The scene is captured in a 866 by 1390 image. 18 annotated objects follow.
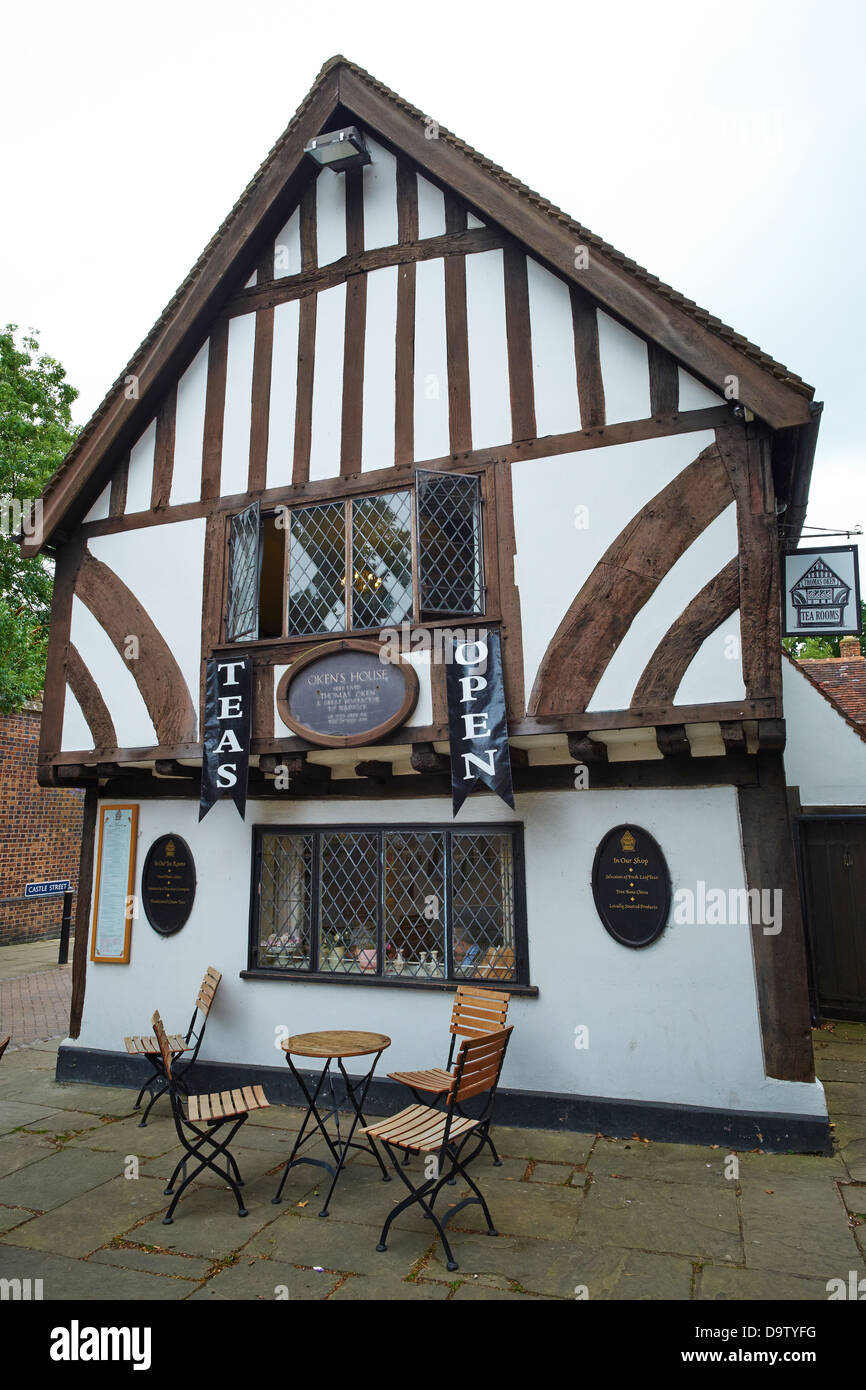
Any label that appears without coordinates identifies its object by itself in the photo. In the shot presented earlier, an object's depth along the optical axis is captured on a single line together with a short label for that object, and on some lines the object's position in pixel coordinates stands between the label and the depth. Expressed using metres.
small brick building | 14.88
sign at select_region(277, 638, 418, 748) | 6.09
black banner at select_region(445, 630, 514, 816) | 5.70
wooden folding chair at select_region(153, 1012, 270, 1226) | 4.68
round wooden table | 4.96
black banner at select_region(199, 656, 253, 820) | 6.47
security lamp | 6.88
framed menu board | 7.38
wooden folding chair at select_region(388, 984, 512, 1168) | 5.51
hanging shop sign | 6.27
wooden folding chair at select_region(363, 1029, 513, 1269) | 4.19
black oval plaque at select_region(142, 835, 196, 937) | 7.18
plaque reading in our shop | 5.77
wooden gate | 8.74
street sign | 14.18
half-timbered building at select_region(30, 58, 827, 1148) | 5.55
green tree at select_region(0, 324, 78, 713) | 13.08
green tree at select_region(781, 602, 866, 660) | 32.75
